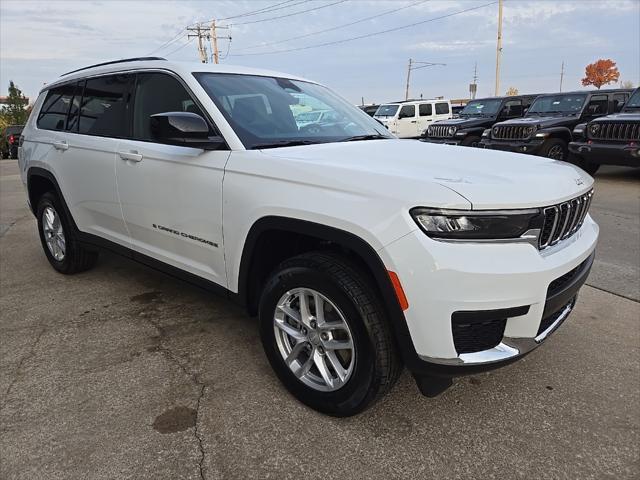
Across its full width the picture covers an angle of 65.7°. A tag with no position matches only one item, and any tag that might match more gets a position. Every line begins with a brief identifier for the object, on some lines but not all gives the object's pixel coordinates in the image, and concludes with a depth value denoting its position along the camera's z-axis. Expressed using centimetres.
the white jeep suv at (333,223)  198
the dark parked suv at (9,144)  2505
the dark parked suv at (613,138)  954
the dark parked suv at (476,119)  1430
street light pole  6299
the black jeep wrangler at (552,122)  1116
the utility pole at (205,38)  4744
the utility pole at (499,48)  3250
